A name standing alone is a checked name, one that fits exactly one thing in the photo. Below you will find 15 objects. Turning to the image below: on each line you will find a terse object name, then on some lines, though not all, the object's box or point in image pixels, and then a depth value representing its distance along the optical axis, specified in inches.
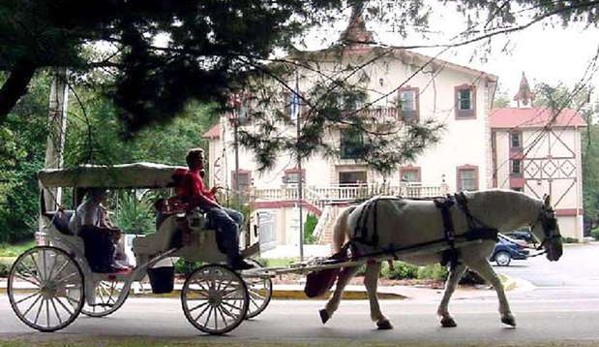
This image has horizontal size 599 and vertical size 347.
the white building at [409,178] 1343.5
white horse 432.1
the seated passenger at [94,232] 451.5
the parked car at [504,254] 1112.8
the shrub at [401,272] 797.9
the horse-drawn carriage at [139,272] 428.1
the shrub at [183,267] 788.0
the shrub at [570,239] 1640.4
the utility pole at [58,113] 324.5
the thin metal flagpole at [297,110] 410.0
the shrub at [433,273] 765.3
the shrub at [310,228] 1317.1
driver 431.8
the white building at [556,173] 1428.4
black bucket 453.4
